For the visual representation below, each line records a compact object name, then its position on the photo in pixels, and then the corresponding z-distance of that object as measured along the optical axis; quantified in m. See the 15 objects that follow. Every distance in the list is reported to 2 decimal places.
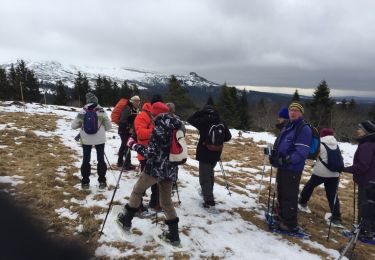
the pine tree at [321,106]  44.34
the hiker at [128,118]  8.84
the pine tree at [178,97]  53.53
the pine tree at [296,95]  56.49
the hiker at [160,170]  5.18
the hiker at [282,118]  7.27
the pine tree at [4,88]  54.06
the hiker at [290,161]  6.21
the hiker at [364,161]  6.45
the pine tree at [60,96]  60.81
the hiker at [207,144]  6.95
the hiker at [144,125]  5.83
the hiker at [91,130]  7.27
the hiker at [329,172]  7.62
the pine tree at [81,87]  64.50
